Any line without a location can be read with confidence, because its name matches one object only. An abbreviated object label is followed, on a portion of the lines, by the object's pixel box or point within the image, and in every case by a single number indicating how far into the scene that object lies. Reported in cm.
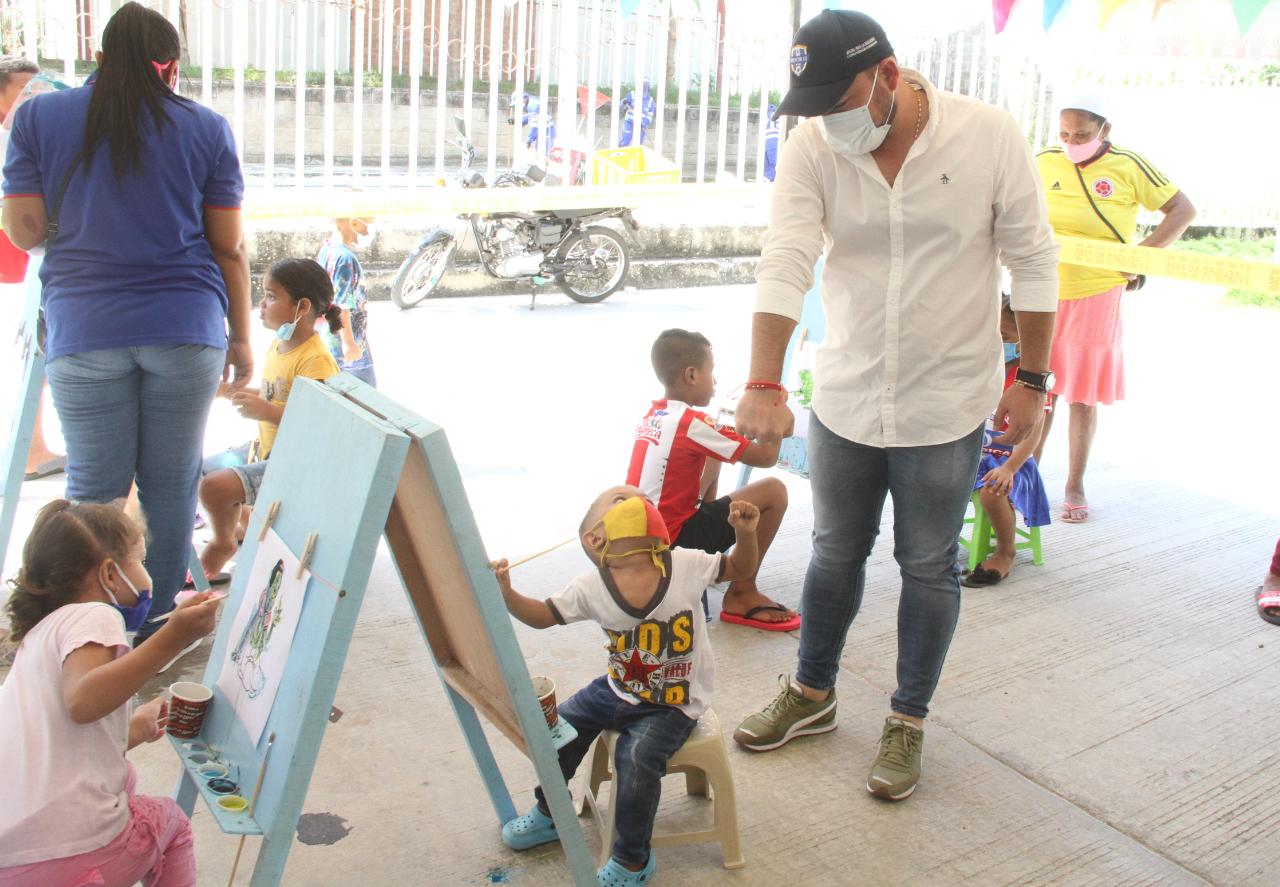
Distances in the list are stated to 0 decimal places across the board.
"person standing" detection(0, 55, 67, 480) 468
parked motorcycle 1004
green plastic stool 465
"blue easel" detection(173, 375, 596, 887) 213
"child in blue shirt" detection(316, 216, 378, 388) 515
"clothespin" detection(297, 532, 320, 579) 225
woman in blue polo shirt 330
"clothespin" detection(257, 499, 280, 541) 248
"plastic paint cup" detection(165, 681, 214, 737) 246
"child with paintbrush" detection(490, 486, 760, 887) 271
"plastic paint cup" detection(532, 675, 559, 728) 257
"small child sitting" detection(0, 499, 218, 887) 214
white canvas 229
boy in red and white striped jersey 375
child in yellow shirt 406
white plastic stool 277
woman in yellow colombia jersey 521
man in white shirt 286
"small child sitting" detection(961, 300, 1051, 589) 448
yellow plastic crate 987
